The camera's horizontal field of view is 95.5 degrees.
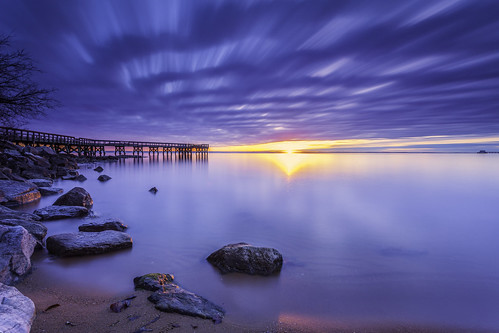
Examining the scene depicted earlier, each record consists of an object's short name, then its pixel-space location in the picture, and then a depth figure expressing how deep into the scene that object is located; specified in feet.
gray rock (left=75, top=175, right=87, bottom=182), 61.75
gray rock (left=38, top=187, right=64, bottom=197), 39.42
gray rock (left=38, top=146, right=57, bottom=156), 88.54
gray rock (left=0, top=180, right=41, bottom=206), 30.50
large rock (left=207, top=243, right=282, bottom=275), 14.85
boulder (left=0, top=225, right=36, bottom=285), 11.28
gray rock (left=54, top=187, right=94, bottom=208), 29.91
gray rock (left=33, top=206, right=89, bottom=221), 24.97
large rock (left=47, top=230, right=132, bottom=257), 16.42
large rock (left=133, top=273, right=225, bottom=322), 10.14
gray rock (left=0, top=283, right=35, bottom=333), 6.70
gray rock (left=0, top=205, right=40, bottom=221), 18.90
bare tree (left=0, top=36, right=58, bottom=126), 30.68
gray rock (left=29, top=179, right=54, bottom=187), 46.60
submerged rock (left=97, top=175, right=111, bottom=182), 64.01
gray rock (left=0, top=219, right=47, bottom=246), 17.17
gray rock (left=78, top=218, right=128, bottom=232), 20.83
